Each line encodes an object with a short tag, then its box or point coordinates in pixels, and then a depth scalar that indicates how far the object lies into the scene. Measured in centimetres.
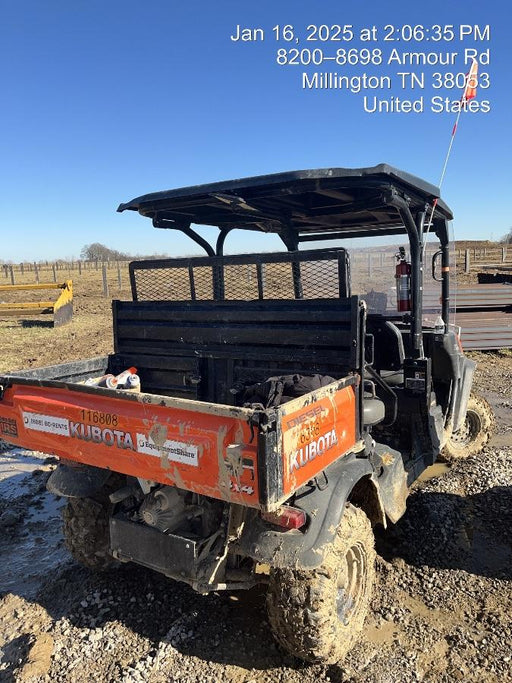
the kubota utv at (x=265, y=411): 229
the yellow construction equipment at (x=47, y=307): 1526
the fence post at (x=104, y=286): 2197
